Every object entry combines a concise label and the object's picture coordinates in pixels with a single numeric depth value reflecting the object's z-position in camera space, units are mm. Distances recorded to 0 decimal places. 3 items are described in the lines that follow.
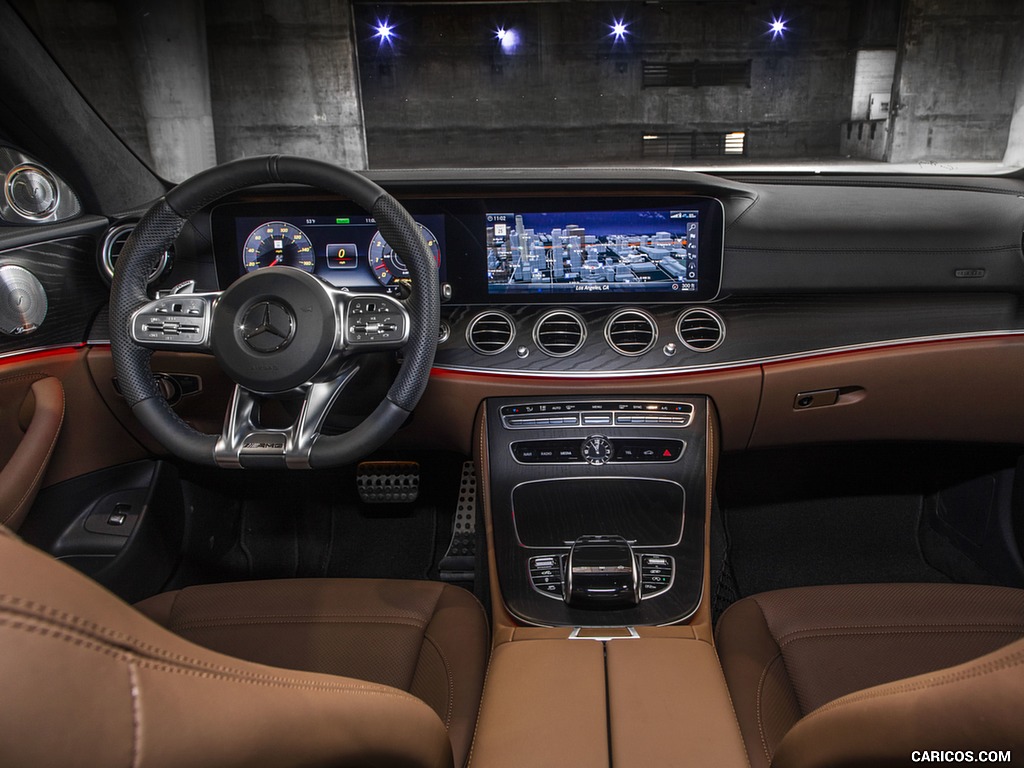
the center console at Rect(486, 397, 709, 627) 1820
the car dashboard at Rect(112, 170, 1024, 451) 1853
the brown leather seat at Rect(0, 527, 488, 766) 409
